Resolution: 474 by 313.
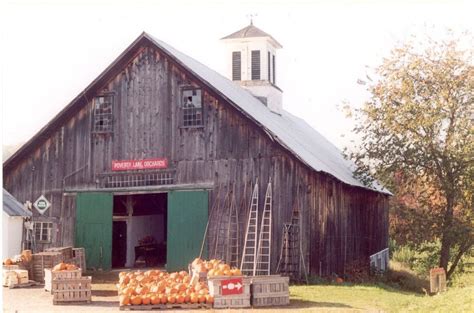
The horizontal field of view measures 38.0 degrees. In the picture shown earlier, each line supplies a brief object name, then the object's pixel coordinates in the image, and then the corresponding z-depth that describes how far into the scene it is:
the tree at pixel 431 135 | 26.73
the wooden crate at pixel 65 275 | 18.73
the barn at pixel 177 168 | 23.91
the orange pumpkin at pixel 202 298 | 17.17
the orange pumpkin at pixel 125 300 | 17.08
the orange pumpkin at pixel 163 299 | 17.25
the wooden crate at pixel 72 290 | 18.12
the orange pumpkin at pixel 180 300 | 17.22
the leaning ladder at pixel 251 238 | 23.37
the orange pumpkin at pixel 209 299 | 17.12
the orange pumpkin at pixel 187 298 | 17.22
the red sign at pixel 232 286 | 17.19
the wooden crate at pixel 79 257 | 25.27
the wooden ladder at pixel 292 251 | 23.44
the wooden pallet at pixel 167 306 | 17.13
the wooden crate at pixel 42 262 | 22.66
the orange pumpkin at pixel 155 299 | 17.25
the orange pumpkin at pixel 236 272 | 17.60
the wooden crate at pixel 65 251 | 24.08
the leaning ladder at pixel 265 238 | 23.09
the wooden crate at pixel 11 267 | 22.08
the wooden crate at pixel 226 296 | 17.17
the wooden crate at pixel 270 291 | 17.44
